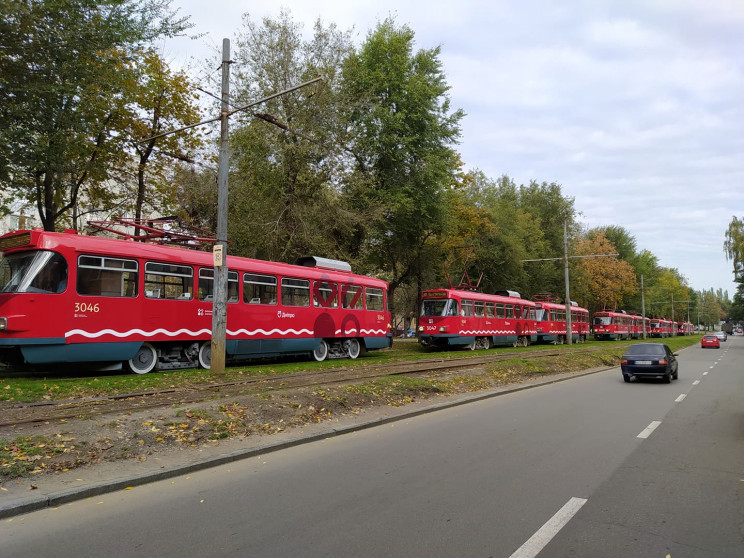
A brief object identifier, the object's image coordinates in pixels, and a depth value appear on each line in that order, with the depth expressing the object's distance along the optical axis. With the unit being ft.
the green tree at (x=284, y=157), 80.94
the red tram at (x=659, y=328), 279.08
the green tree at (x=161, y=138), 78.02
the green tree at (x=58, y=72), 46.32
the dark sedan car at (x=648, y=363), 56.39
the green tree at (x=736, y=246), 173.58
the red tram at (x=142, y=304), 41.86
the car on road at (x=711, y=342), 165.07
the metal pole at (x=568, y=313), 131.64
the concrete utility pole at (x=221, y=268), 46.96
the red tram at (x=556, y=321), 145.80
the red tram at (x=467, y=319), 100.01
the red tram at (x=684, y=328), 394.27
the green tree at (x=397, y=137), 95.81
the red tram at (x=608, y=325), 205.05
